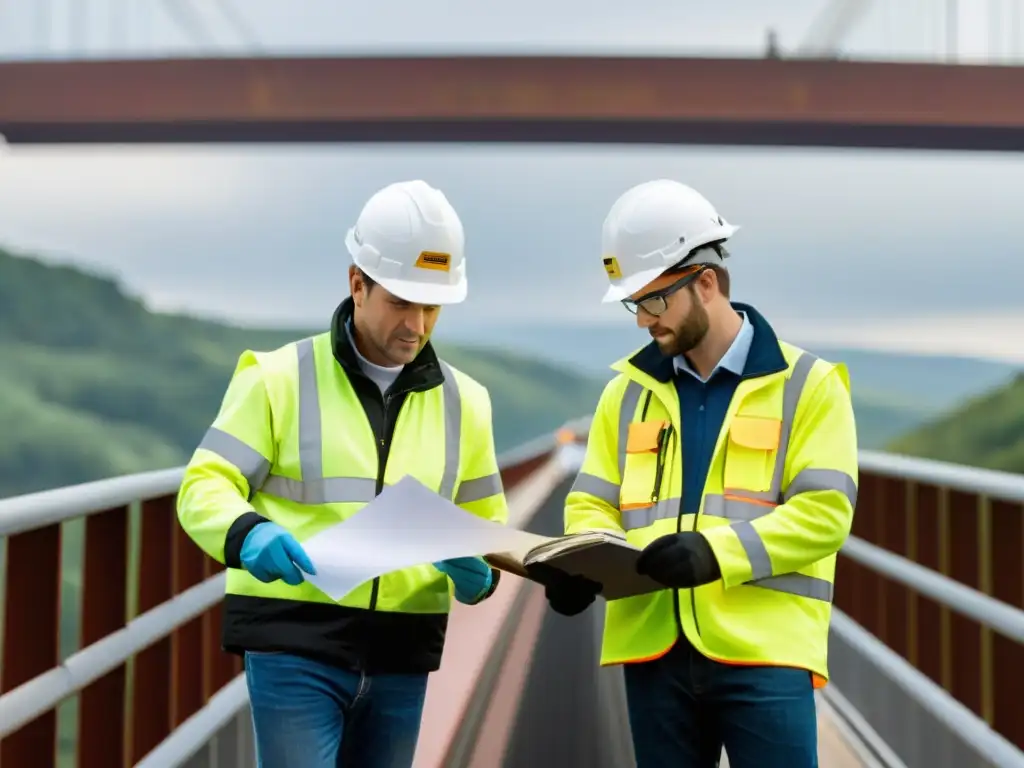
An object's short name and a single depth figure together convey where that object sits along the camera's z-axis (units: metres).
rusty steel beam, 51.62
